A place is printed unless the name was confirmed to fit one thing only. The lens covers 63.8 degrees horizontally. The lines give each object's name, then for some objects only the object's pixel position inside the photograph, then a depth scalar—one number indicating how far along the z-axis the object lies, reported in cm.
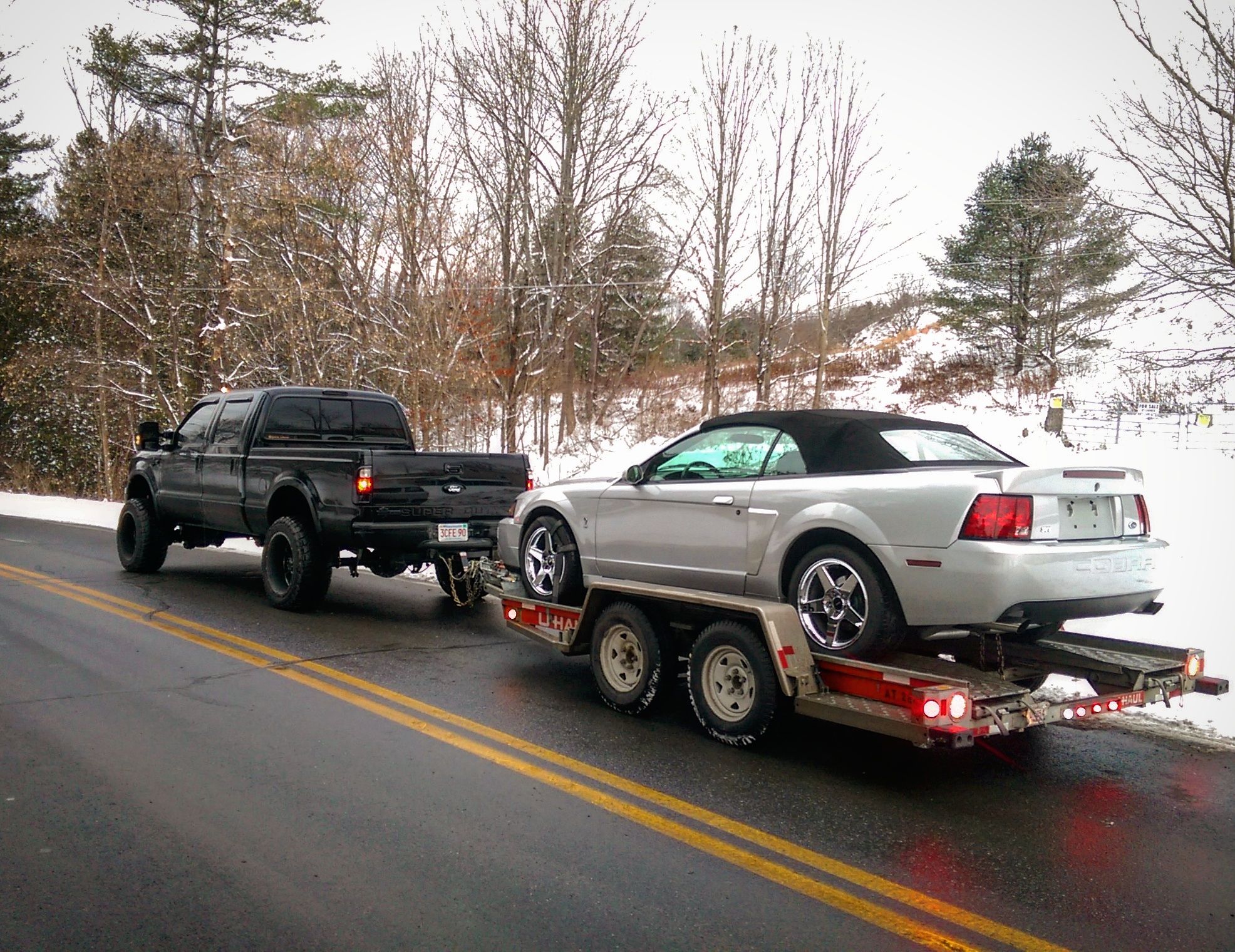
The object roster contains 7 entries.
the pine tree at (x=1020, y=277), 3102
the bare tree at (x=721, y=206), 2105
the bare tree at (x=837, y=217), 2019
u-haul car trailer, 462
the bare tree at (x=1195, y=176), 1120
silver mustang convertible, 486
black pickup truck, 884
